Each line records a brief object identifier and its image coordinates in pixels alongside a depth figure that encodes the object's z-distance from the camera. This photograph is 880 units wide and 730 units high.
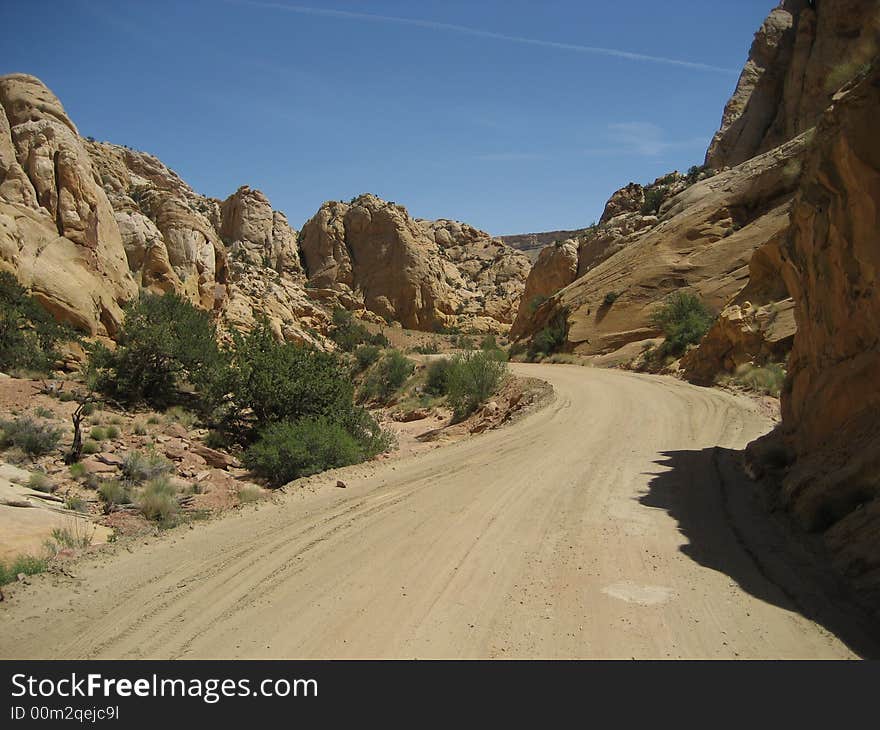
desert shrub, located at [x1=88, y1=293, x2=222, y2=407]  19.48
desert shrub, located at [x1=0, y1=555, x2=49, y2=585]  5.98
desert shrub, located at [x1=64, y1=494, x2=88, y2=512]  10.05
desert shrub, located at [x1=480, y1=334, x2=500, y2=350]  38.30
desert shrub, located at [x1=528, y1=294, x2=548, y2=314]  45.84
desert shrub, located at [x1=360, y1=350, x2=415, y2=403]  29.61
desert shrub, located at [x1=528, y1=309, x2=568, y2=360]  35.53
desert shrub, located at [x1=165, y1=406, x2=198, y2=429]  18.33
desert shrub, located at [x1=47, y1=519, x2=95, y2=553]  7.22
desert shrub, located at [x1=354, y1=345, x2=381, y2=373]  33.91
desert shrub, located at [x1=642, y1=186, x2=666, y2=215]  46.89
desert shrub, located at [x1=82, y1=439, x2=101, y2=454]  13.78
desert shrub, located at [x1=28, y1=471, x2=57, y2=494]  10.70
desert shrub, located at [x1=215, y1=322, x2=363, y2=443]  17.47
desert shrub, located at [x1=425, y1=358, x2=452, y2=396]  26.95
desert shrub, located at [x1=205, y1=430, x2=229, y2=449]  16.77
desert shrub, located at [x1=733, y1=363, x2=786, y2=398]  17.64
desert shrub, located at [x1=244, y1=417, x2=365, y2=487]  13.65
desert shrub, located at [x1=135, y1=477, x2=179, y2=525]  10.05
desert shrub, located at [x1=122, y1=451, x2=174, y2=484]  12.53
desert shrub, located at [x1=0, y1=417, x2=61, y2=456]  12.95
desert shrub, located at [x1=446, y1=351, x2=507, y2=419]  21.86
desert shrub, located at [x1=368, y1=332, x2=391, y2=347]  49.31
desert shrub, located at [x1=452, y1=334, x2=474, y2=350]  49.31
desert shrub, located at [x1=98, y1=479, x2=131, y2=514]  10.91
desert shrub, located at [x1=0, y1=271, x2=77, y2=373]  19.06
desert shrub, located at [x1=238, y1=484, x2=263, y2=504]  10.08
